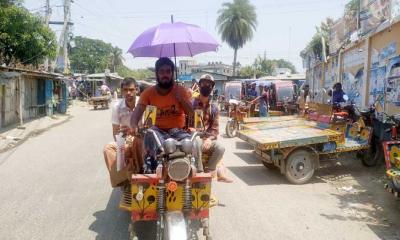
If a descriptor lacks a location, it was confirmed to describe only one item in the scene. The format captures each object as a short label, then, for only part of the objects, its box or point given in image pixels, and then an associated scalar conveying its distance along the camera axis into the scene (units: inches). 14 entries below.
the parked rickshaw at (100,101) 1146.2
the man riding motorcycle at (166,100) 188.4
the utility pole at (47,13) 1036.9
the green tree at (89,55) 3088.1
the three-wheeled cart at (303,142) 290.5
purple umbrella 209.8
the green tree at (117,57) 3272.6
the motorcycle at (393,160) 216.1
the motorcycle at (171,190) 151.5
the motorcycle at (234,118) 563.5
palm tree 2014.0
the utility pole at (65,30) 1140.1
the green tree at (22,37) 781.9
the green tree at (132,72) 3373.5
